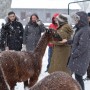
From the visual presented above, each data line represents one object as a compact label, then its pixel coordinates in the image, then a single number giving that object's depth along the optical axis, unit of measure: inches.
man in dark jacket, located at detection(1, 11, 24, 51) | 374.3
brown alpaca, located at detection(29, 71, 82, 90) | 185.1
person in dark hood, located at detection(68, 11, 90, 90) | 275.2
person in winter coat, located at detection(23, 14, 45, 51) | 393.0
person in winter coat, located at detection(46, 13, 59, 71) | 406.1
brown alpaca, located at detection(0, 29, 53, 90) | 288.7
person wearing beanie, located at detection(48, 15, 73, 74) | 315.0
